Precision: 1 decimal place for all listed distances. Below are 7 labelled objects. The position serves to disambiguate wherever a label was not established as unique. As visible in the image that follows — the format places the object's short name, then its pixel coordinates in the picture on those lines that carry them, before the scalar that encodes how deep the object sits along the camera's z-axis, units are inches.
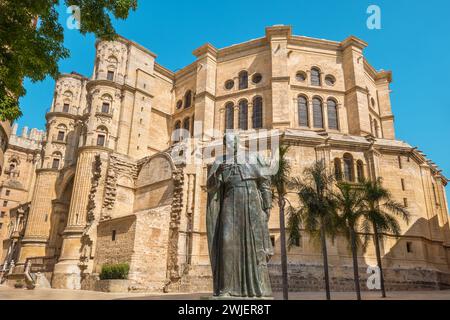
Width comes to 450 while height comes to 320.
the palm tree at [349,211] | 742.5
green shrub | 837.2
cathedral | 900.6
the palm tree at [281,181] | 676.1
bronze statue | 210.8
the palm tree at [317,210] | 714.2
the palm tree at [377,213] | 749.9
